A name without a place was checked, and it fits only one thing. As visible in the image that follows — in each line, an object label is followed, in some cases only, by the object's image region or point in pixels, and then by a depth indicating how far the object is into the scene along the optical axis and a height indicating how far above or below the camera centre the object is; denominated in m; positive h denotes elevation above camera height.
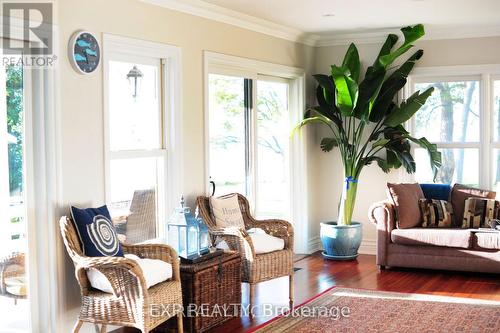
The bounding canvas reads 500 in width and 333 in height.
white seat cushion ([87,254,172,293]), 4.14 -0.78
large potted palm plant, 6.91 +0.34
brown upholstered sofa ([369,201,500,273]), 6.23 -0.95
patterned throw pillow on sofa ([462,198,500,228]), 6.61 -0.64
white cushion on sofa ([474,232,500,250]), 6.16 -0.86
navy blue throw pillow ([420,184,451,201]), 7.03 -0.46
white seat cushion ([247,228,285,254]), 5.30 -0.75
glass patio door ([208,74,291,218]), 6.32 +0.09
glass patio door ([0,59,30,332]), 4.13 -0.34
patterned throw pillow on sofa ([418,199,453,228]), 6.71 -0.66
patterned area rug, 4.73 -1.25
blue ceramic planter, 7.18 -0.99
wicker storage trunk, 4.61 -1.01
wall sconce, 5.13 +0.55
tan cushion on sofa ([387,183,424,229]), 6.70 -0.57
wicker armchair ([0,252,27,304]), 4.13 -0.76
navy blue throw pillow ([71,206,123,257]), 4.24 -0.54
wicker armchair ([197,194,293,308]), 5.18 -0.79
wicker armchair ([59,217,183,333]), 3.99 -0.89
